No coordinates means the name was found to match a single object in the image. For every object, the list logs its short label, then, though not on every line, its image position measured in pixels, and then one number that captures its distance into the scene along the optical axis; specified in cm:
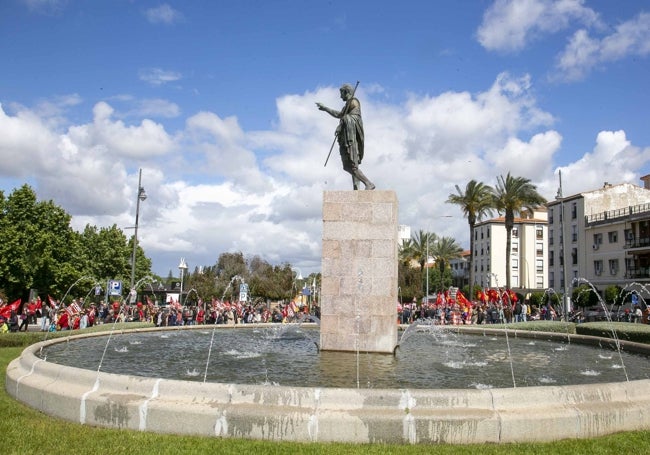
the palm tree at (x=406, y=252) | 7819
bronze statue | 1287
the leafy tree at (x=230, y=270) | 7286
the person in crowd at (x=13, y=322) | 2298
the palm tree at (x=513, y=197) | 4784
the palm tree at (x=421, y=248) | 7569
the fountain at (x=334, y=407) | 580
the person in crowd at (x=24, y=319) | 2352
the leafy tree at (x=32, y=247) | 4222
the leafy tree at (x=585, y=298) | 4966
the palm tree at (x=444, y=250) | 8019
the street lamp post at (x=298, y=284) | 7551
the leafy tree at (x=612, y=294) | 4807
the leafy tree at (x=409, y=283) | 7294
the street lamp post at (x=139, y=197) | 3090
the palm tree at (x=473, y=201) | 4838
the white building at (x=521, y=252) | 8831
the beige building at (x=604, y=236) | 5719
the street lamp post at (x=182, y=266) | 3260
